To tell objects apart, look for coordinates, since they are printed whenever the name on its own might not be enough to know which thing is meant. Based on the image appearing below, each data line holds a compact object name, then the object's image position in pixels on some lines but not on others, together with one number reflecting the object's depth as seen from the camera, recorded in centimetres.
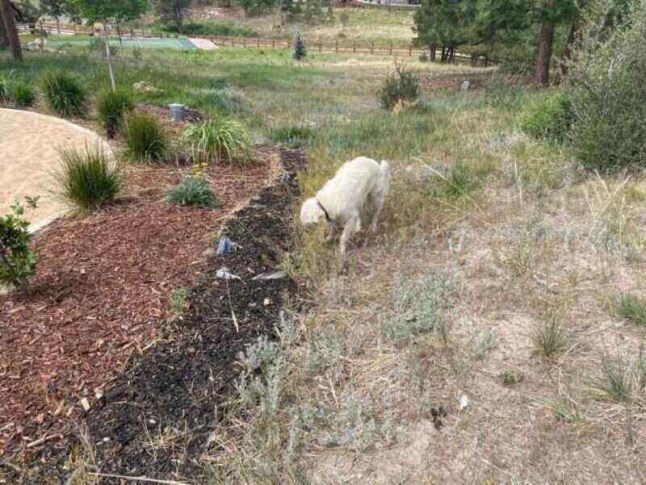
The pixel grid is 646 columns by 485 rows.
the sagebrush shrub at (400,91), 1024
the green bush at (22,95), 896
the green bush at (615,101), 503
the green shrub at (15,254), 315
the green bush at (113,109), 705
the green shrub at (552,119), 623
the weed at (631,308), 285
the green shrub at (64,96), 844
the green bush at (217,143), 612
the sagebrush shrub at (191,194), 471
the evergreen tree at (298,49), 3309
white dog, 357
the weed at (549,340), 266
